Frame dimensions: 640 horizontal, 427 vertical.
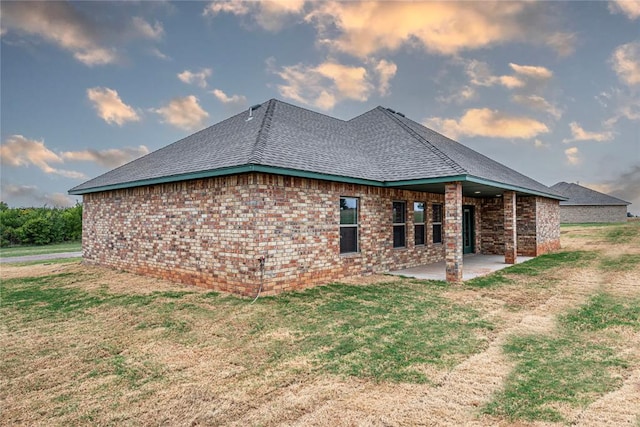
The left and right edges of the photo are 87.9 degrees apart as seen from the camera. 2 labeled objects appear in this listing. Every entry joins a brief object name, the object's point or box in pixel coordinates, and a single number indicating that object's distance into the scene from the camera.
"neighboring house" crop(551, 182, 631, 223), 40.47
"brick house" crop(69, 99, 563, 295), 7.76
